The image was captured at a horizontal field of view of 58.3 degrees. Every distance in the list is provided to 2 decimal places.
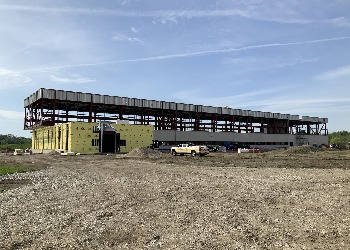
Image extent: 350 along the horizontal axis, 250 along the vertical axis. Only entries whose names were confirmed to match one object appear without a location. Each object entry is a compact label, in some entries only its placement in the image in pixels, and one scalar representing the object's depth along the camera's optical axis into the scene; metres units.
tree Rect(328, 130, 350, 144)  144.15
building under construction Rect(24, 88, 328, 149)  73.12
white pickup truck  46.56
